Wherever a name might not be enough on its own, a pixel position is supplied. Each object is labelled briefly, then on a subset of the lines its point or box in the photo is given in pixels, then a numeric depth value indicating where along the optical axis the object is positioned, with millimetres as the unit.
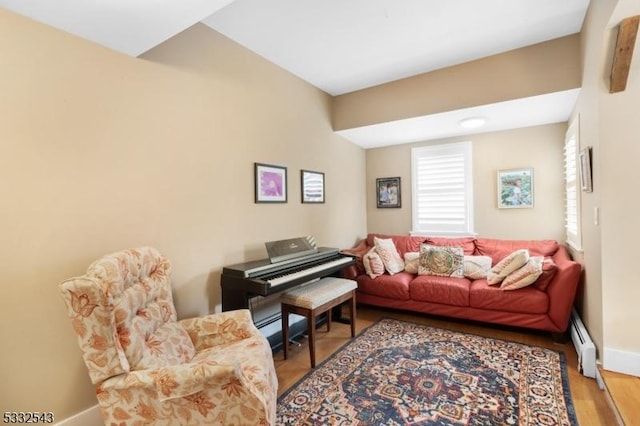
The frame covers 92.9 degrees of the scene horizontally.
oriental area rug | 1860
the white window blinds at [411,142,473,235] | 4137
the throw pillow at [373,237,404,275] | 3704
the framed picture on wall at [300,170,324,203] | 3464
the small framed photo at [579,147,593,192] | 2319
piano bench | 2490
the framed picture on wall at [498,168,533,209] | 3766
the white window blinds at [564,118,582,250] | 2832
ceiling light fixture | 3387
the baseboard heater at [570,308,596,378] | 2152
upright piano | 2350
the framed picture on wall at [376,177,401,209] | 4609
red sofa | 2736
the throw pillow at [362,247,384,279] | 3632
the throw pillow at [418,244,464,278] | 3514
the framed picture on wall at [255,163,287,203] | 2887
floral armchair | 1305
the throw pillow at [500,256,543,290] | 2852
